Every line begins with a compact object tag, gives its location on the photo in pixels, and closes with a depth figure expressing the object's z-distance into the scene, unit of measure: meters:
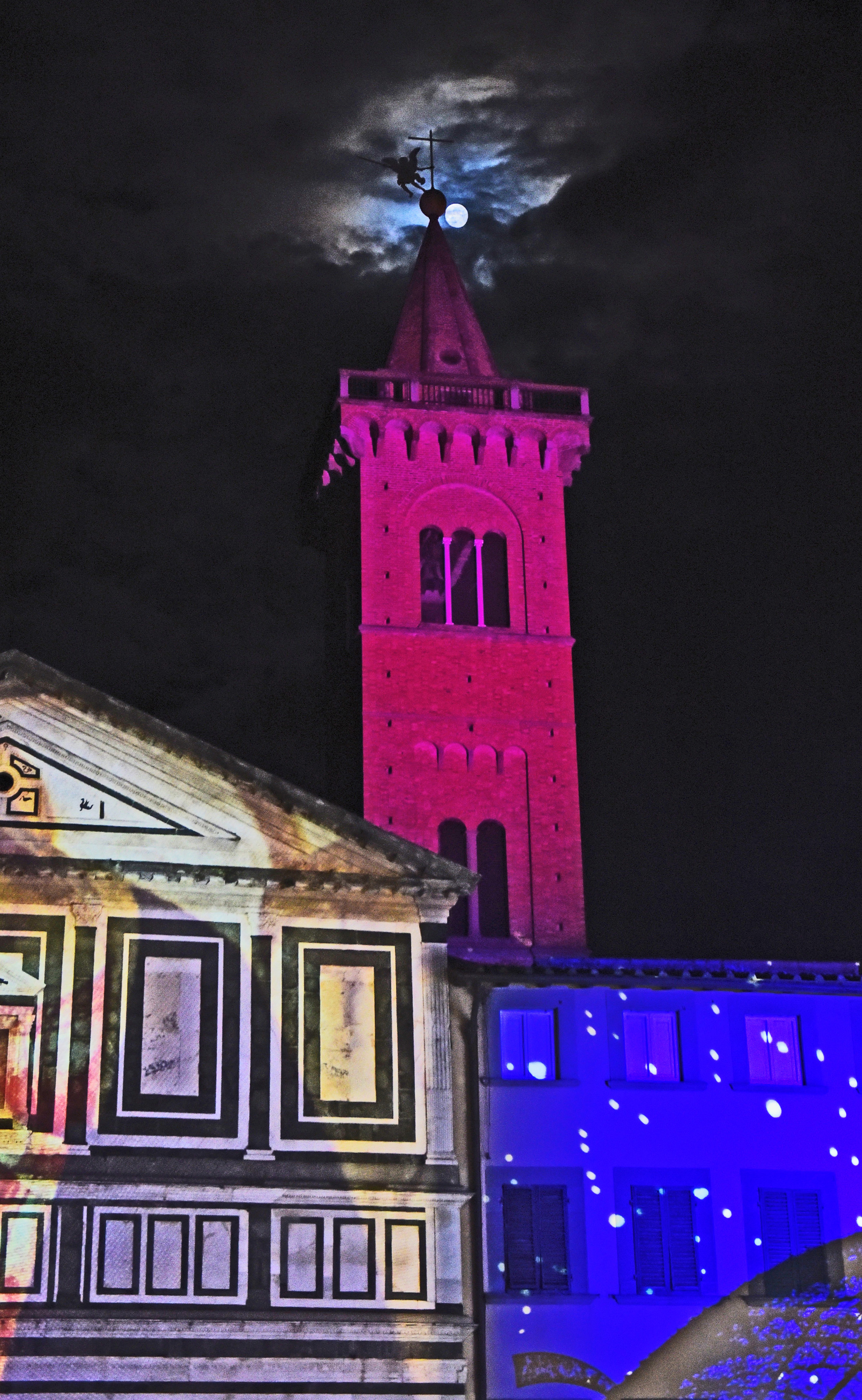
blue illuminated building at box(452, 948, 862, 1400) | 28.09
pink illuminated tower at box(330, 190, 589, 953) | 42.59
